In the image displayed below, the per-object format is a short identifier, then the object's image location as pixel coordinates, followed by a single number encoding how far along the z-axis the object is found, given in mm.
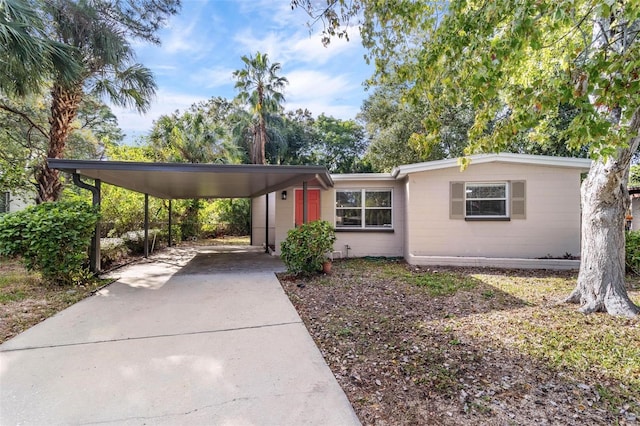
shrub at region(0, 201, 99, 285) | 5320
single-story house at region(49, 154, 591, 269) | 7922
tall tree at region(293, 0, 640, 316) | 2369
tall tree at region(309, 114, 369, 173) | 26188
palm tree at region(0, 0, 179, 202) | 7391
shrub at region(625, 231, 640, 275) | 6723
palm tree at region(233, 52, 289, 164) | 16250
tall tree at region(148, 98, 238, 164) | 15406
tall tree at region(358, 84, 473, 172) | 15898
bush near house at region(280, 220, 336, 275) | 6453
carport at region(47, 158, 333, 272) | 5488
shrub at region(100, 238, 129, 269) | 7585
